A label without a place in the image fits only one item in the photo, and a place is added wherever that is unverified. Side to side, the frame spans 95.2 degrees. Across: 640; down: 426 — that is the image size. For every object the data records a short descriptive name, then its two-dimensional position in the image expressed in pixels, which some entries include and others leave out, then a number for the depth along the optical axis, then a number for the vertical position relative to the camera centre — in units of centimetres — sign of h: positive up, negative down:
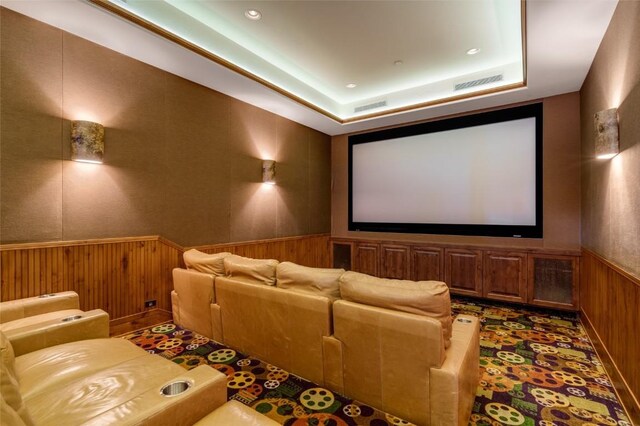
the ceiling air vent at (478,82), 404 +188
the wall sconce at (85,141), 264 +67
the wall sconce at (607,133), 228 +64
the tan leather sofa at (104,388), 107 -79
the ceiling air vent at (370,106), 506 +192
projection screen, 427 +63
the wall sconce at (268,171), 458 +67
